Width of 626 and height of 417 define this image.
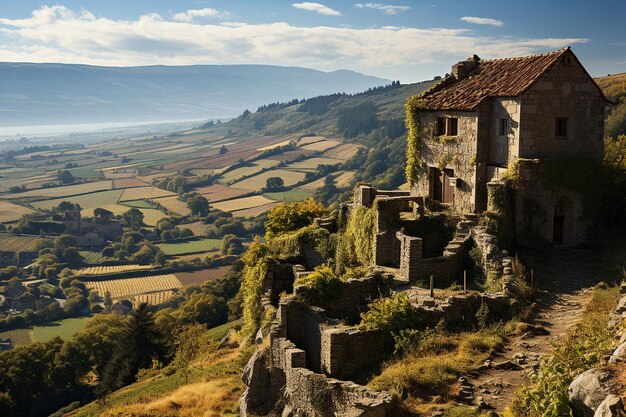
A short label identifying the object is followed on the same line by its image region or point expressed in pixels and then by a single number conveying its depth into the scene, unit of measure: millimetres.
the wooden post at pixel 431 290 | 20625
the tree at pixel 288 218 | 37719
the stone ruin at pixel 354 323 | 15961
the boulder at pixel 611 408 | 8867
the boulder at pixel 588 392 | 9953
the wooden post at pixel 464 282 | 21223
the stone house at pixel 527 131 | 25781
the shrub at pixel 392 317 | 18516
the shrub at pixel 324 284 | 21875
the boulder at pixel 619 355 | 10453
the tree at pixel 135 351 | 49344
